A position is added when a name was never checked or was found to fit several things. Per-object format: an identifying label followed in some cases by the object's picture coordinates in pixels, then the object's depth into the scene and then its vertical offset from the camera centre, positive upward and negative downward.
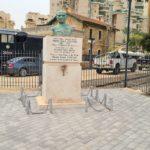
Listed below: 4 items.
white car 14.43 +0.38
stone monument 5.49 +0.11
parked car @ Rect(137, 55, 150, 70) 12.03 +0.12
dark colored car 13.24 +0.02
